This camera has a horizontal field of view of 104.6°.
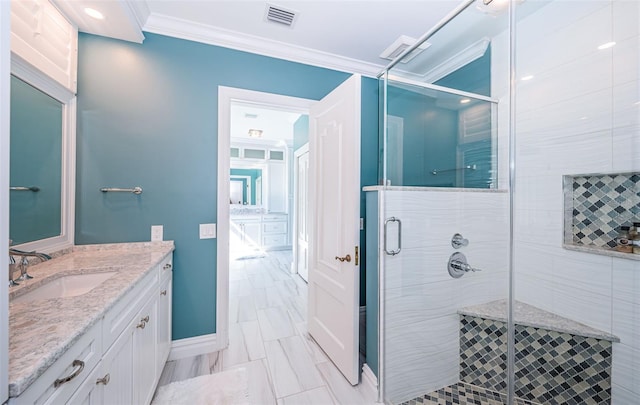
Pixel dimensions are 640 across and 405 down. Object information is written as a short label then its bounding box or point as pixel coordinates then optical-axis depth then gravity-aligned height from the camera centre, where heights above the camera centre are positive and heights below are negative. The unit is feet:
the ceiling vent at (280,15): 5.88 +4.63
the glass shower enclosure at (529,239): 4.68 -0.78
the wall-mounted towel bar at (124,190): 5.99 +0.31
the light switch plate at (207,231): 6.80 -0.78
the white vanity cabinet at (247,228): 18.61 -1.89
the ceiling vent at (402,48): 6.72 +4.58
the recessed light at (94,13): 5.24 +4.08
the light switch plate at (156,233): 6.39 -0.79
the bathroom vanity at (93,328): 2.18 -1.44
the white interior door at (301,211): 12.67 -0.41
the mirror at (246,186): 18.47 +1.29
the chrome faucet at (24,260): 3.34 -0.87
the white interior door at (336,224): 5.56 -0.52
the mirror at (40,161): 4.43 +0.84
